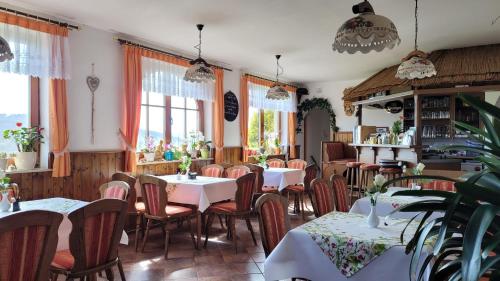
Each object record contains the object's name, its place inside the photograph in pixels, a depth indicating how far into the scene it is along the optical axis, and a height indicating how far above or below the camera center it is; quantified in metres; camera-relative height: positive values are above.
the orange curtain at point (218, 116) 7.51 +0.57
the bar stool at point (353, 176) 7.86 -0.76
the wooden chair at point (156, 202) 4.34 -0.71
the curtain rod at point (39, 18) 4.26 +1.57
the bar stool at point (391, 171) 6.76 -0.51
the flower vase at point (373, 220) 2.55 -0.54
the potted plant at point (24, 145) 4.40 -0.02
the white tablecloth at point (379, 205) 3.56 -0.61
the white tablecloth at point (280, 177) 6.34 -0.60
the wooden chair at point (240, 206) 4.62 -0.83
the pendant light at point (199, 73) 5.03 +0.99
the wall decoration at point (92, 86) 5.19 +0.83
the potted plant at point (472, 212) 0.88 -0.19
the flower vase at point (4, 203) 2.92 -0.48
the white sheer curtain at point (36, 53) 4.26 +1.13
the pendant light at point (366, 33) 2.73 +0.85
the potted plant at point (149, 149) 6.12 -0.09
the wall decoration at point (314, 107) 10.48 +1.06
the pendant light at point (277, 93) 7.05 +0.98
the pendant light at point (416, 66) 4.64 +1.00
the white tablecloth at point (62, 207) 2.85 -0.56
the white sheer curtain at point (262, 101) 8.71 +1.10
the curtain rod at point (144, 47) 5.59 +1.59
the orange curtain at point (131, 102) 5.59 +0.64
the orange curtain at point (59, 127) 4.64 +0.22
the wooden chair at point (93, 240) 2.48 -0.69
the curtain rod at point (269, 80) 8.59 +1.65
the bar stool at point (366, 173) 7.33 -0.64
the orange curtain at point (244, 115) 8.29 +0.66
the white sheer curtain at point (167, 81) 5.97 +1.10
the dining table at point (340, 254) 2.11 -0.68
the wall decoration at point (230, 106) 7.91 +0.82
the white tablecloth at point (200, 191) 4.61 -0.62
